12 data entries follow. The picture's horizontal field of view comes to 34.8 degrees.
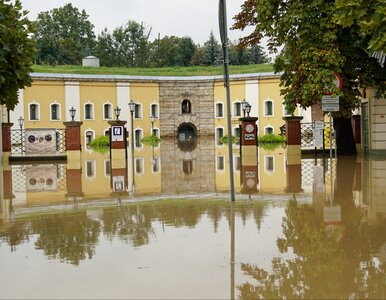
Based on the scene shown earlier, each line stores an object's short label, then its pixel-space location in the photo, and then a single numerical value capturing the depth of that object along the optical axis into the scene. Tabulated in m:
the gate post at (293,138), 25.03
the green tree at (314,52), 19.94
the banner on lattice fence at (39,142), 29.86
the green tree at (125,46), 81.44
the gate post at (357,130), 27.95
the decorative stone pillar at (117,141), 27.55
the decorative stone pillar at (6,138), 27.28
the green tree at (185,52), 81.56
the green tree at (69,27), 84.44
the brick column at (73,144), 26.62
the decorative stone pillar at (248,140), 25.88
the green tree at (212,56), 74.75
